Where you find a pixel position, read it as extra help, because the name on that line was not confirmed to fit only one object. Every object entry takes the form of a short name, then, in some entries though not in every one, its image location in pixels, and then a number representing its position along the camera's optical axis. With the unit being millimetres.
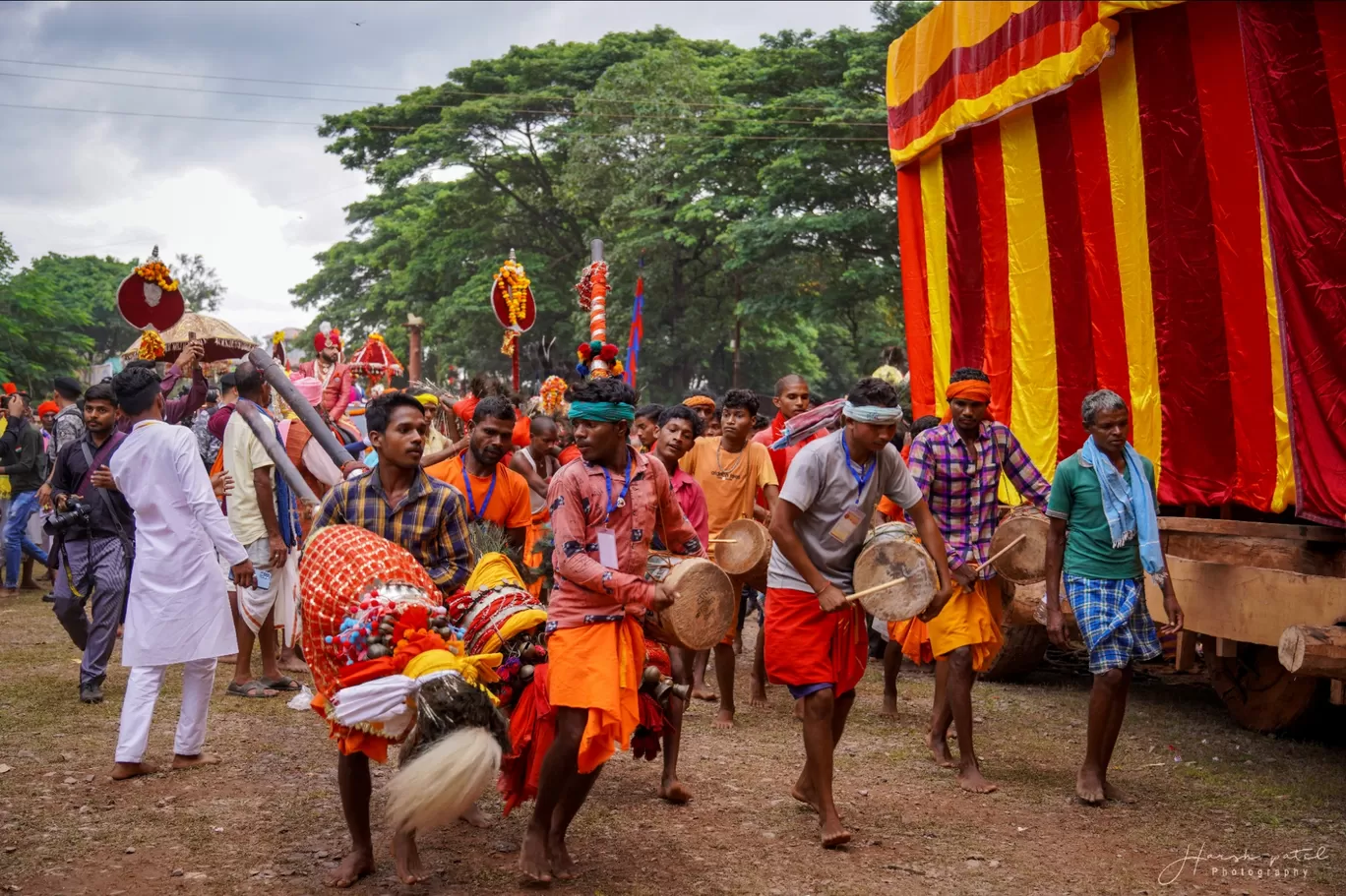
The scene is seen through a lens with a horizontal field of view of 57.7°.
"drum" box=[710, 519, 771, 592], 7219
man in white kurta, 6059
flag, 14877
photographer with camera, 7297
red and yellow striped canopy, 6527
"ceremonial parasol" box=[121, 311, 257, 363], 16203
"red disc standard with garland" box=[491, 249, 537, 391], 13844
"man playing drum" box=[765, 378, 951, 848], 5238
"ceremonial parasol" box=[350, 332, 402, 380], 19203
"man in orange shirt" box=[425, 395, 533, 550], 6191
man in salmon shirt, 4480
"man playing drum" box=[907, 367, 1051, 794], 6363
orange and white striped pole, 10570
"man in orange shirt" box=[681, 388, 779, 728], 8023
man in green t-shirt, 5848
